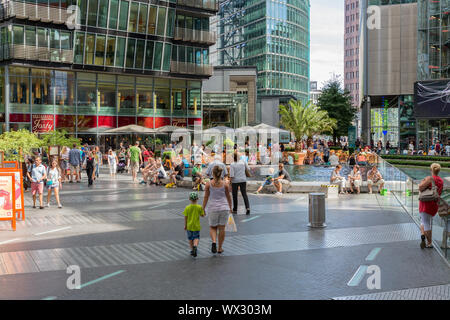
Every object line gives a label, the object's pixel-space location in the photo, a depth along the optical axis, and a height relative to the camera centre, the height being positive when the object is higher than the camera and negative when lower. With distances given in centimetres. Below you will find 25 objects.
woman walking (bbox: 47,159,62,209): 1630 -113
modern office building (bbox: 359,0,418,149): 6288 +1045
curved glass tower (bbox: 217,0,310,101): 10575 +2131
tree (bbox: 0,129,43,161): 2109 -6
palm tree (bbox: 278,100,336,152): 4666 +194
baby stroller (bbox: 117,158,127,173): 3301 -146
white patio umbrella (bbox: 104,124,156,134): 3991 +103
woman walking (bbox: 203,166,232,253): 1006 -123
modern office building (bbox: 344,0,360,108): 16375 +2989
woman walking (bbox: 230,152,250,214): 1537 -100
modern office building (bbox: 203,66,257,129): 5662 +501
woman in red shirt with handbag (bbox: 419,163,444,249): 1047 -129
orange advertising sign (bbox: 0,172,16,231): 1299 -137
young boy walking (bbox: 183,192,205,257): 982 -148
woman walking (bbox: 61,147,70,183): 2616 -98
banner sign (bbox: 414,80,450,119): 5084 +428
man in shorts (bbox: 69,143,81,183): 2534 -85
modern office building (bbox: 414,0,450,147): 5122 +709
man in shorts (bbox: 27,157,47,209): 1608 -103
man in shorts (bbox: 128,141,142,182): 2634 -82
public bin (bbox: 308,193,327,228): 1298 -170
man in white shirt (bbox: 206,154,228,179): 1526 -74
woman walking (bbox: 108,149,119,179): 2991 -116
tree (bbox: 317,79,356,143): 6800 +488
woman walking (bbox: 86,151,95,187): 2375 -115
